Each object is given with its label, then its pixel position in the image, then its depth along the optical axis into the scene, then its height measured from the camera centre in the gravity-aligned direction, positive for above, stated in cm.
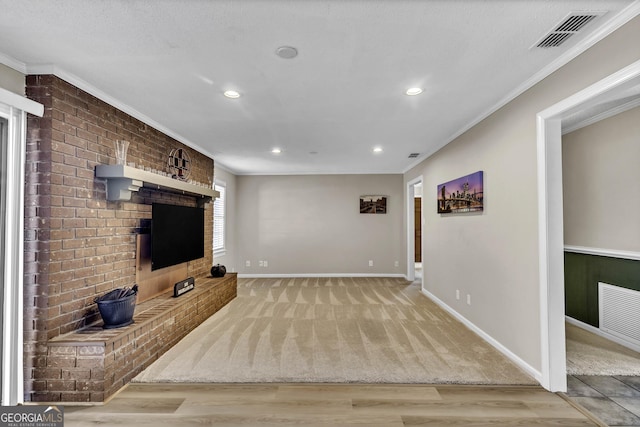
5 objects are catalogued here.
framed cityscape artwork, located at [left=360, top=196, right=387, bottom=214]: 705 +36
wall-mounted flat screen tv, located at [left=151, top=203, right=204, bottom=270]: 340 -18
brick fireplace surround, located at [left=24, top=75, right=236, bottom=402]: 219 -32
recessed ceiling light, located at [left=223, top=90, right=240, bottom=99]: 268 +112
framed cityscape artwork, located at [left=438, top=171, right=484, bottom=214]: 342 +32
